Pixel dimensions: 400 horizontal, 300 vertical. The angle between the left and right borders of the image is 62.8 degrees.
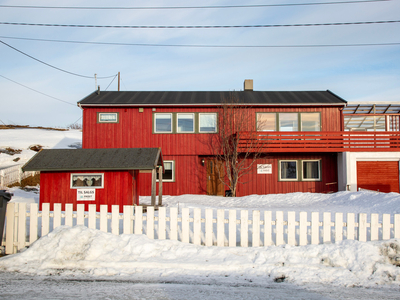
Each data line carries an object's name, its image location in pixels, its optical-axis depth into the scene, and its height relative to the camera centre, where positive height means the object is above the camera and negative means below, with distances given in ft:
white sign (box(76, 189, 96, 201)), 41.22 -4.05
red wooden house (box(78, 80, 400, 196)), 63.87 +5.10
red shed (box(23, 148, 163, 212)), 40.45 -2.03
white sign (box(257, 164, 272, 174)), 64.69 -1.51
